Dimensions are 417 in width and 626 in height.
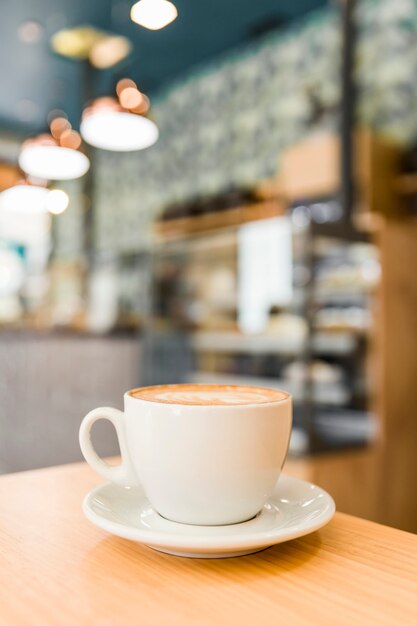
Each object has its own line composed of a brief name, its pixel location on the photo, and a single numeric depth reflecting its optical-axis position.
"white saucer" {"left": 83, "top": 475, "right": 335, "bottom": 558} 0.41
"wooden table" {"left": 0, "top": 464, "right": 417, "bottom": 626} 0.35
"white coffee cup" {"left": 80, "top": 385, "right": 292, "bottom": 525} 0.44
